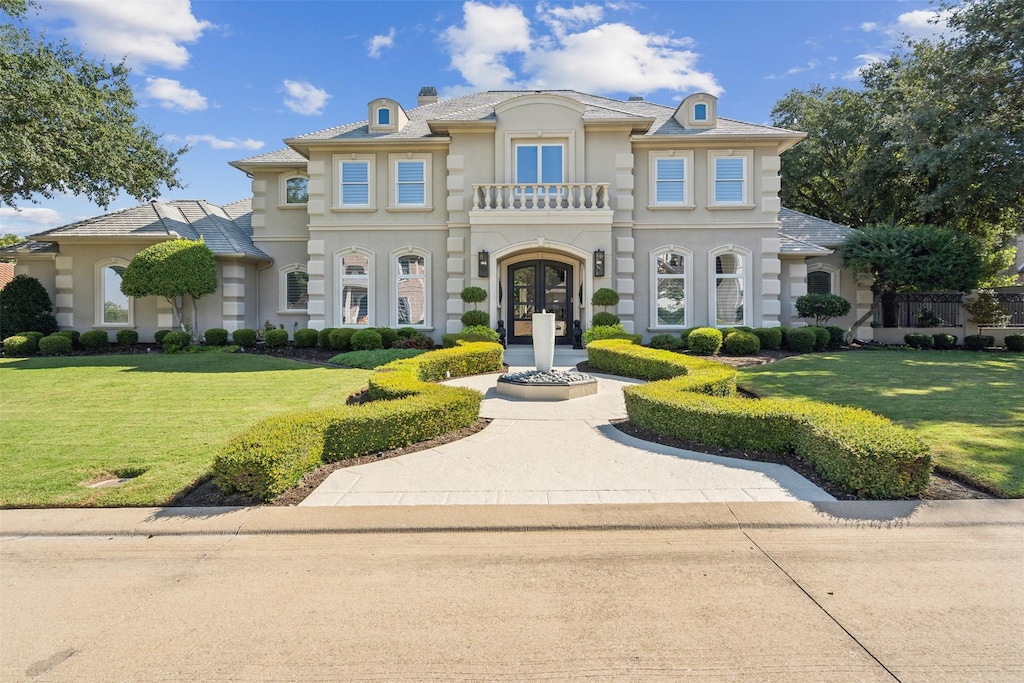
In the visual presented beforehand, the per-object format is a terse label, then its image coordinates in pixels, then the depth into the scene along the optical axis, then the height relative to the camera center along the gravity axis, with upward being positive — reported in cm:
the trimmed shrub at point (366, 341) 1672 -49
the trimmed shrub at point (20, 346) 1694 -57
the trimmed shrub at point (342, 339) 1719 -43
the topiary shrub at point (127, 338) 1830 -37
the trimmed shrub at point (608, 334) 1584 -31
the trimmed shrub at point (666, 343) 1655 -61
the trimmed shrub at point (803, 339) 1698 -54
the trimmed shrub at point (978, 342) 1894 -75
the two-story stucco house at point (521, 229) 1742 +312
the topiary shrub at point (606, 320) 1673 +10
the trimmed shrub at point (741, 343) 1609 -61
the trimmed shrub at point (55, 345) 1705 -55
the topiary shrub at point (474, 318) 1689 +19
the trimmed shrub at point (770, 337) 1694 -46
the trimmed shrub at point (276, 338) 1764 -40
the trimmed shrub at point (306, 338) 1761 -40
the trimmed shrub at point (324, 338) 1750 -40
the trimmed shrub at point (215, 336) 1803 -33
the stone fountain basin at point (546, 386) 1012 -116
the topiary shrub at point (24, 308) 1795 +65
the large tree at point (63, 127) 1630 +655
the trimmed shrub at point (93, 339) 1795 -40
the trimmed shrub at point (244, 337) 1800 -36
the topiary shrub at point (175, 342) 1702 -49
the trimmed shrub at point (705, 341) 1596 -54
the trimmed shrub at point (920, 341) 1897 -69
